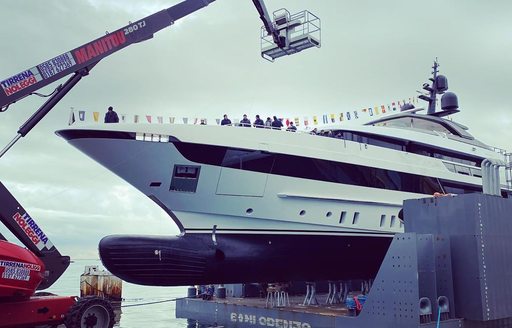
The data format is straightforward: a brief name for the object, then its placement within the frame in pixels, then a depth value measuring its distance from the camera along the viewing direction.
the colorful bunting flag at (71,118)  11.57
